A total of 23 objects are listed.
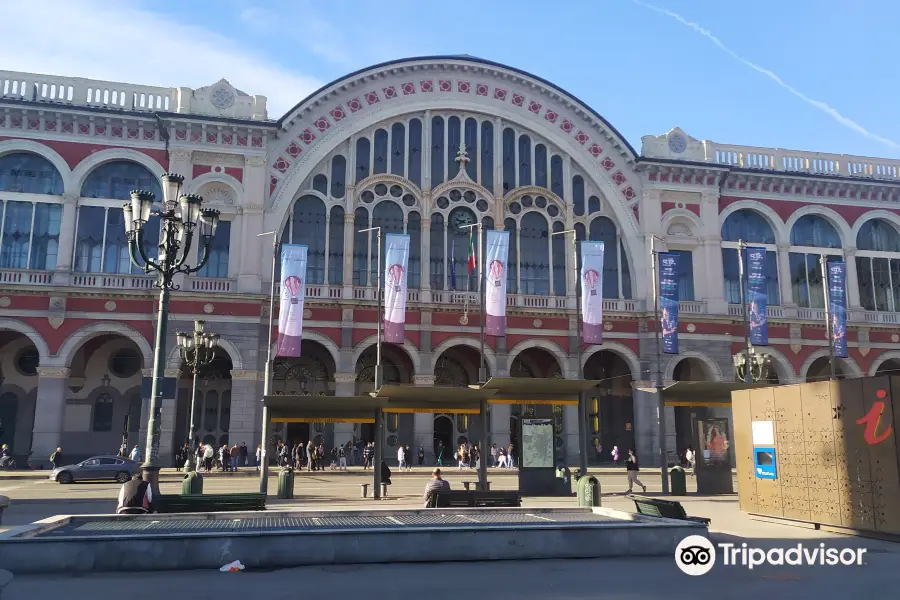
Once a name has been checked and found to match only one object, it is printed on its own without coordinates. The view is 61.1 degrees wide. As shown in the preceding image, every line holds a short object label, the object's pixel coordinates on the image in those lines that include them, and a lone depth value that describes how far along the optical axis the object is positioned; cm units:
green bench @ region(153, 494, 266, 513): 1609
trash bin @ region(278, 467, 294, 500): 2473
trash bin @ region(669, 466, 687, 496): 2728
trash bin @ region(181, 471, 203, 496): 2236
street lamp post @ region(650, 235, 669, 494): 2861
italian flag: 4059
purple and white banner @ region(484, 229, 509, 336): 3703
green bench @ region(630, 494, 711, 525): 1530
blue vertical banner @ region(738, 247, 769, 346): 4184
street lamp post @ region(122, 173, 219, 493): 1842
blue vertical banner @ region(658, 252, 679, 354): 3966
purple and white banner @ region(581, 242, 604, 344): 3828
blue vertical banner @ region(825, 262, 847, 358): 4391
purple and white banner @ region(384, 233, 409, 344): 3800
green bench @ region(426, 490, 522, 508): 1786
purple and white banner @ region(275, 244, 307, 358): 3722
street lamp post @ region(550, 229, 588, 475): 2684
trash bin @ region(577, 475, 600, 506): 2189
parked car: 3191
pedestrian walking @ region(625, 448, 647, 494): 2777
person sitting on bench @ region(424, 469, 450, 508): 1851
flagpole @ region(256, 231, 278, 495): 2517
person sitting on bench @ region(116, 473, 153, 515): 1521
